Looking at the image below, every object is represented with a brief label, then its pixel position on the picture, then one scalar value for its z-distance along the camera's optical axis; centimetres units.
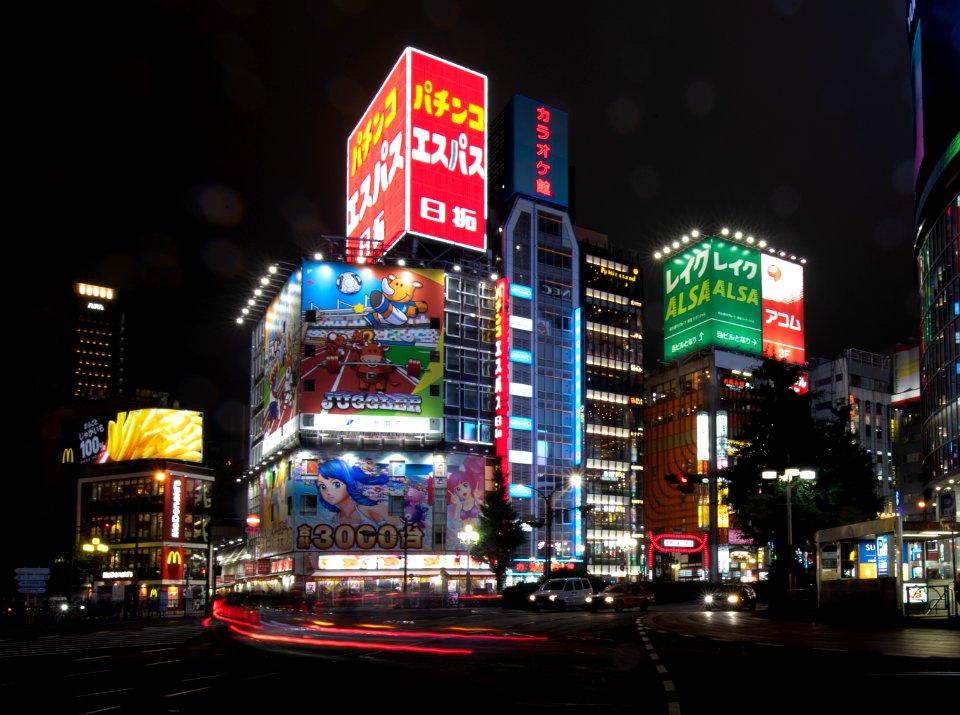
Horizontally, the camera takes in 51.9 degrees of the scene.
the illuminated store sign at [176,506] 11788
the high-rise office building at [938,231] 5547
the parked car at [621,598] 5138
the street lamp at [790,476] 4047
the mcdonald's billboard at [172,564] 11612
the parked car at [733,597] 5103
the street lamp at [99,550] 10954
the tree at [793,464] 5066
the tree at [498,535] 8375
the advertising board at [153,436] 12338
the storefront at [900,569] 3197
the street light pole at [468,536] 8911
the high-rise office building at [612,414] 12025
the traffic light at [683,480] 4038
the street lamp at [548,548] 6200
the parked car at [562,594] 5206
